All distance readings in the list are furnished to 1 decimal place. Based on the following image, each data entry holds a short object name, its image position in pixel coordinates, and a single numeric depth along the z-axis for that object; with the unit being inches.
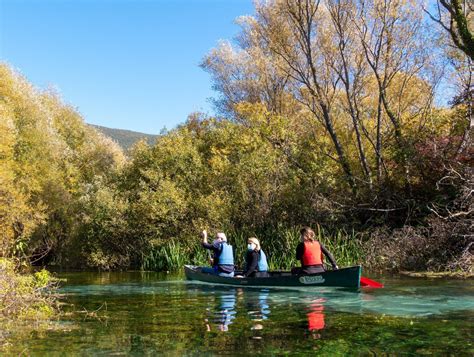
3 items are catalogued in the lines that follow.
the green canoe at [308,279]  510.3
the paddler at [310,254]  532.1
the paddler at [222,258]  644.1
